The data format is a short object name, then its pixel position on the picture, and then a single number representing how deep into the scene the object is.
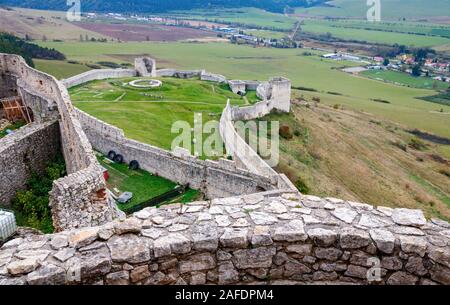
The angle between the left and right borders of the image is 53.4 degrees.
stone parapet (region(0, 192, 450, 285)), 5.60
